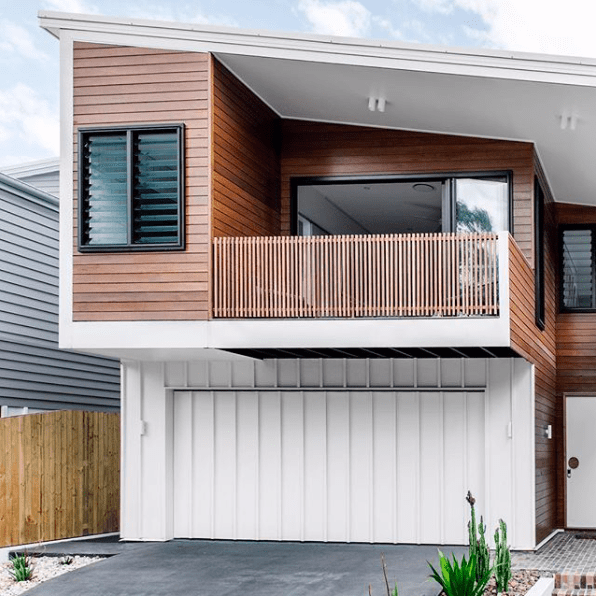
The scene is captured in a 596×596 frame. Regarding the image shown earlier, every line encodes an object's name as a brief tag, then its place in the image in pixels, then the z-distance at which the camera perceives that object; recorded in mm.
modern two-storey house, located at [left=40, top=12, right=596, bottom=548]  11828
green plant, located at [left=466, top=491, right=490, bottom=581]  10281
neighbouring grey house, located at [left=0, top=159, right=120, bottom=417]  15984
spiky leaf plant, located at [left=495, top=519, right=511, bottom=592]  10461
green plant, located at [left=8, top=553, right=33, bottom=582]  11625
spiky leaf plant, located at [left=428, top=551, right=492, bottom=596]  9648
